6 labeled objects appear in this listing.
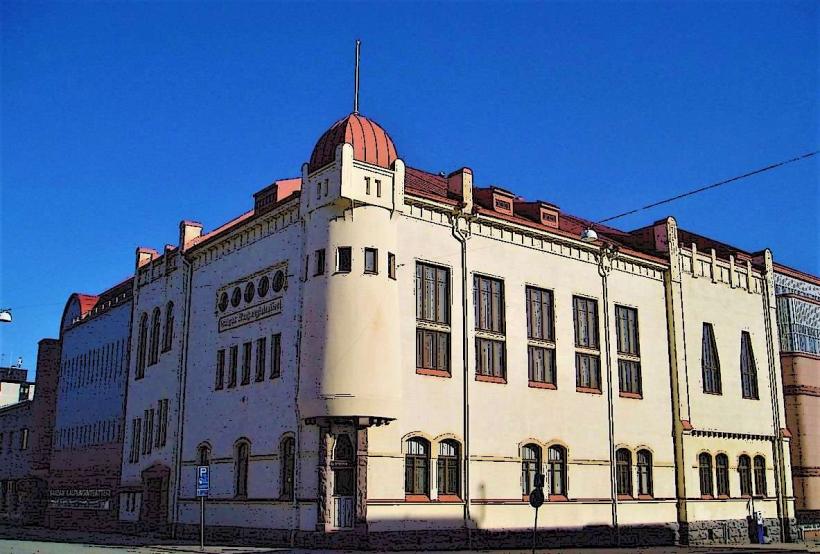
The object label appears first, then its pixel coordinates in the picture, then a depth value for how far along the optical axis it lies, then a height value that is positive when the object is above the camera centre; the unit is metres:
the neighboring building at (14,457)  56.44 +1.49
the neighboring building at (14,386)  75.50 +8.31
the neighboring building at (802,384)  41.16 +4.81
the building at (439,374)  26.73 +4.02
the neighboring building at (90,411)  43.41 +3.84
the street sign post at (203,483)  26.00 -0.09
